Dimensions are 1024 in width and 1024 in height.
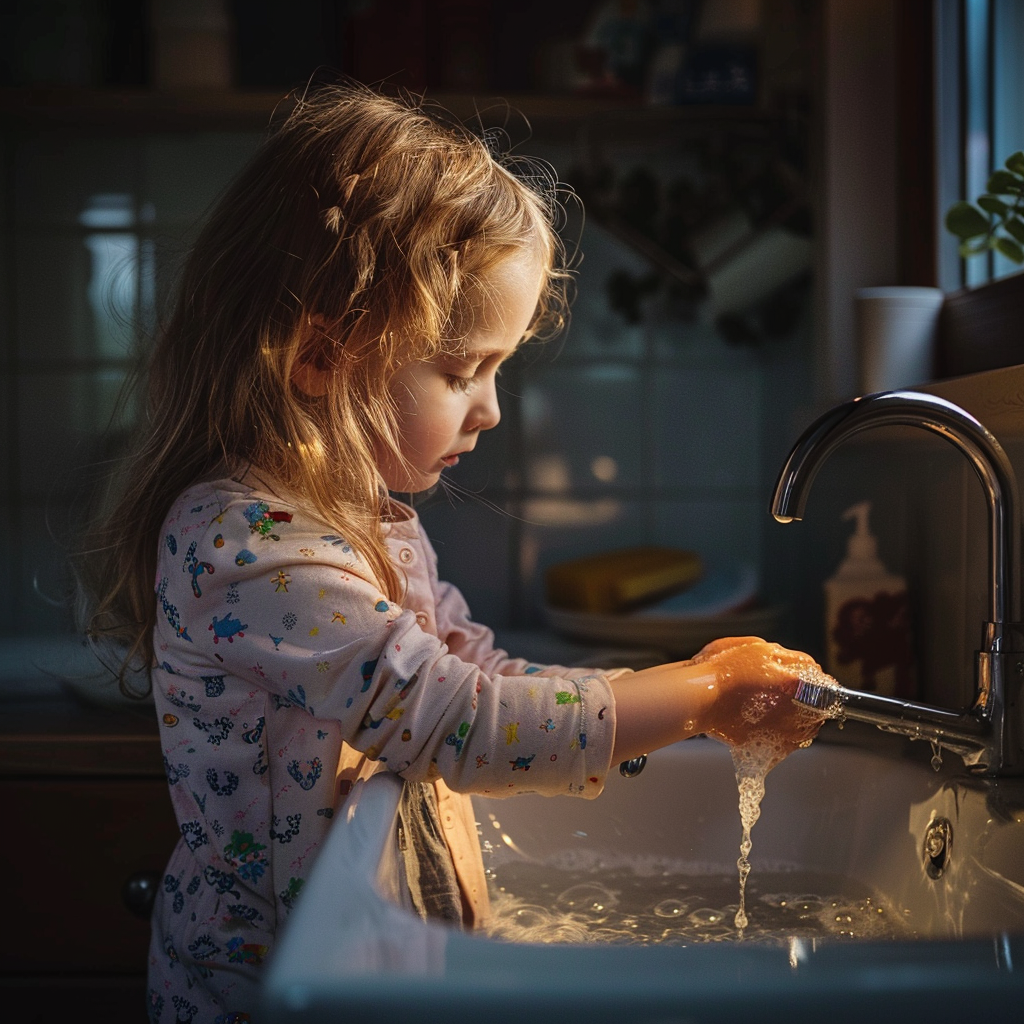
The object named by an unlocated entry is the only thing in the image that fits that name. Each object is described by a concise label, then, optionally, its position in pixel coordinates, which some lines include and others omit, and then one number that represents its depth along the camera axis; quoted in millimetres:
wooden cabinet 1008
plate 1332
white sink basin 337
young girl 646
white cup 1126
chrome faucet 665
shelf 1421
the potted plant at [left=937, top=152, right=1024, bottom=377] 901
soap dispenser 1031
